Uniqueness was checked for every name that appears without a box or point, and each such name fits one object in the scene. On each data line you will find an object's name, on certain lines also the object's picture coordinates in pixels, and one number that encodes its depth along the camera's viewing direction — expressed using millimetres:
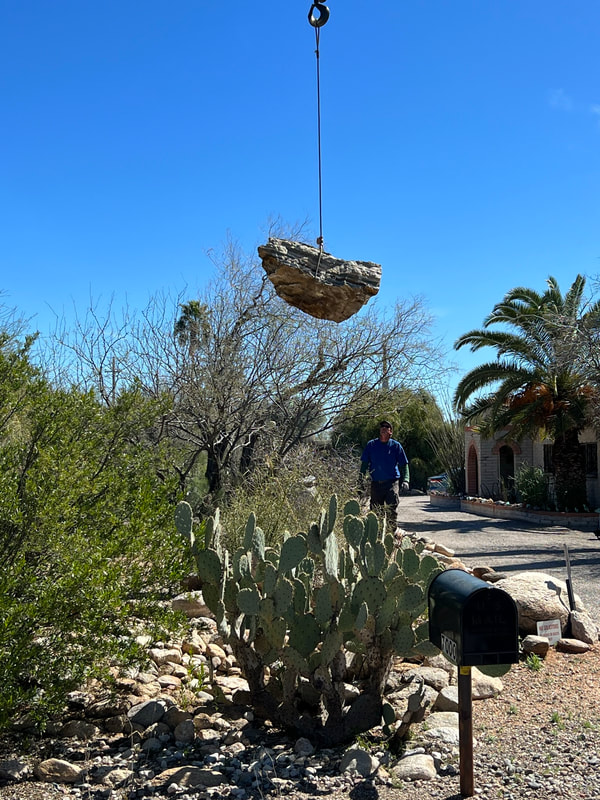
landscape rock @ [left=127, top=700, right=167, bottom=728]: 4207
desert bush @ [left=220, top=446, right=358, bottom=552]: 7691
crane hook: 4641
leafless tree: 10500
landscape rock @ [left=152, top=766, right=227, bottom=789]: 3572
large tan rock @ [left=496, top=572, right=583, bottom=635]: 5938
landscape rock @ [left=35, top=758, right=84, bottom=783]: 3617
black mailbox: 3332
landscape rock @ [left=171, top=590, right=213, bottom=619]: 6387
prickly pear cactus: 4027
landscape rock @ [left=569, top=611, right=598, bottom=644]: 6039
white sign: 5742
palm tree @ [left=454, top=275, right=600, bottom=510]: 18734
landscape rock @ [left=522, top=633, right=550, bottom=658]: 5578
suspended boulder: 4906
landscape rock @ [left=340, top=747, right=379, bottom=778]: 3672
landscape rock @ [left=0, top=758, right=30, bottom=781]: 3617
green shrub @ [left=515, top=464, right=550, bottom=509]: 20025
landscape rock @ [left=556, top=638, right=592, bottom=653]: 5773
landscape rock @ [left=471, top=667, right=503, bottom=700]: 4762
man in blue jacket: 9758
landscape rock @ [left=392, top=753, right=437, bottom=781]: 3635
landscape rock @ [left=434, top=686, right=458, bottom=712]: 4473
